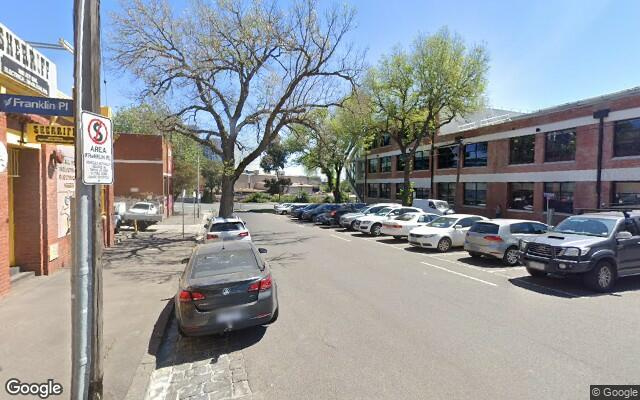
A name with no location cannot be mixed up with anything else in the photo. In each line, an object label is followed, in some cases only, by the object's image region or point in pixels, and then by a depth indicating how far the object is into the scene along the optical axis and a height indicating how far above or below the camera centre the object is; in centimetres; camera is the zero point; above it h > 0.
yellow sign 837 +119
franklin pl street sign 515 +114
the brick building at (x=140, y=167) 3241 +179
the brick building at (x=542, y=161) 2011 +200
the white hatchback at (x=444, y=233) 1503 -172
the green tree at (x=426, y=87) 2789 +785
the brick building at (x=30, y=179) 762 +20
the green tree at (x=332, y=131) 2220 +440
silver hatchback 1215 -150
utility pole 378 -60
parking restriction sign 373 +39
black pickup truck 863 -140
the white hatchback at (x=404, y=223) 1816 -161
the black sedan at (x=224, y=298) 555 -163
